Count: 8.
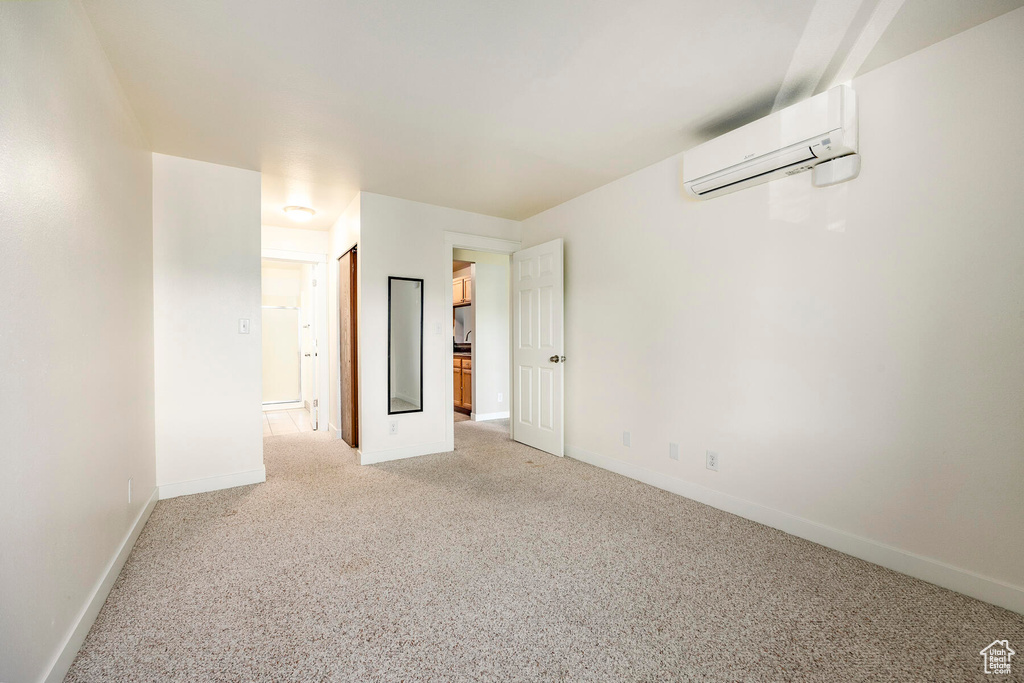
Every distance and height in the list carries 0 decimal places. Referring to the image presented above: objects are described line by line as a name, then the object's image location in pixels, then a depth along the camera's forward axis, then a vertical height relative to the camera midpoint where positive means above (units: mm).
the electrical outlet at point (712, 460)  2855 -830
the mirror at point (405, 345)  3943 -56
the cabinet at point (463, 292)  6001 +694
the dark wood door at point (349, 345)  4312 -58
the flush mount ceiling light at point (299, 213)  4113 +1246
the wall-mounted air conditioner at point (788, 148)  2092 +1019
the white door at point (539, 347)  4020 -83
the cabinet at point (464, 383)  5957 -633
